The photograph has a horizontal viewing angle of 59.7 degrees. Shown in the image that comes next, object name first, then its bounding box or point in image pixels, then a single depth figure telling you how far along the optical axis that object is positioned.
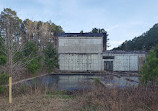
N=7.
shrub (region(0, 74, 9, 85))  5.46
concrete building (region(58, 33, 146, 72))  20.47
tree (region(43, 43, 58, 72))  17.28
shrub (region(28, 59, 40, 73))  12.38
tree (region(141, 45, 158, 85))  5.96
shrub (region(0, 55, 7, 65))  5.62
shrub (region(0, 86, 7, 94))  5.43
